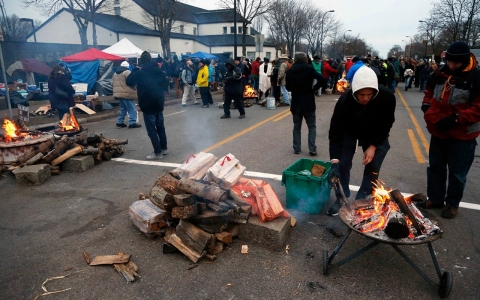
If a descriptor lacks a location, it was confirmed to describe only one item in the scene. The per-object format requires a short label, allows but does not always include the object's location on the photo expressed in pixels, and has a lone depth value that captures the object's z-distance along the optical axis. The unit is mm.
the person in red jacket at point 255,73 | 16766
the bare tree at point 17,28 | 44344
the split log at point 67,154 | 5980
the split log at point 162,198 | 3541
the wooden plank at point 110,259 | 3188
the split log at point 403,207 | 2719
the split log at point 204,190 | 3529
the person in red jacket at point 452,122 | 3566
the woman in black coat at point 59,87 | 8617
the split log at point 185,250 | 3209
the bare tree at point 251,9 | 31922
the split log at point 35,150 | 6066
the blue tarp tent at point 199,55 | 28277
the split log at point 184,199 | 3354
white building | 37875
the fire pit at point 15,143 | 6203
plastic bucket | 13695
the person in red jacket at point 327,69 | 17359
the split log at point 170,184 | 3668
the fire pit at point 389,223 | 2641
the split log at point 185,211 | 3372
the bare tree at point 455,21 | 38219
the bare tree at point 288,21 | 48031
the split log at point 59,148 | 5969
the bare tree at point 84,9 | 25458
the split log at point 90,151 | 6336
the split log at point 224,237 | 3402
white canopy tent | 19098
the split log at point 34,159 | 5837
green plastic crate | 3988
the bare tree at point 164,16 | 25630
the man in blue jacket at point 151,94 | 6520
